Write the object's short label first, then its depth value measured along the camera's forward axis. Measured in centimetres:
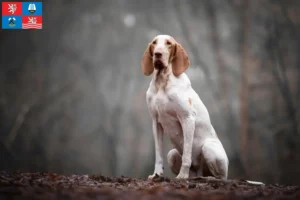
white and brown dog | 670
